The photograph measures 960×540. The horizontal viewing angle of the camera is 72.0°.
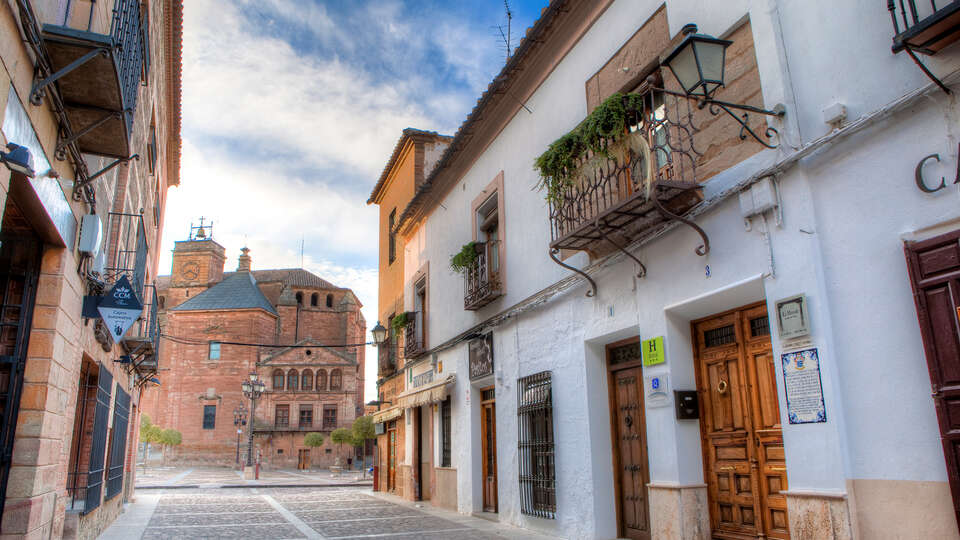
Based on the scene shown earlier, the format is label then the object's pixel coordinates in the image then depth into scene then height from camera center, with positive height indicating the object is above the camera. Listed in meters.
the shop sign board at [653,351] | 6.88 +0.82
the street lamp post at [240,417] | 45.09 +1.65
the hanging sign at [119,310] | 7.00 +1.39
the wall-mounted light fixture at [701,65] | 5.37 +2.94
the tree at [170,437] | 45.12 +0.39
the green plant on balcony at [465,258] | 11.93 +3.15
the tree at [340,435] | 42.55 +0.23
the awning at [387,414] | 16.33 +0.60
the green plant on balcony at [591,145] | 6.88 +3.11
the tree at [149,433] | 44.22 +0.68
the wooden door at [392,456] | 18.14 -0.50
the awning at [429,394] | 12.93 +0.87
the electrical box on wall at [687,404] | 6.59 +0.26
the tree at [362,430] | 39.67 +0.49
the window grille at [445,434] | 13.77 +0.05
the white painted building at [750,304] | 4.43 +1.14
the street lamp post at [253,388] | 33.03 +2.59
